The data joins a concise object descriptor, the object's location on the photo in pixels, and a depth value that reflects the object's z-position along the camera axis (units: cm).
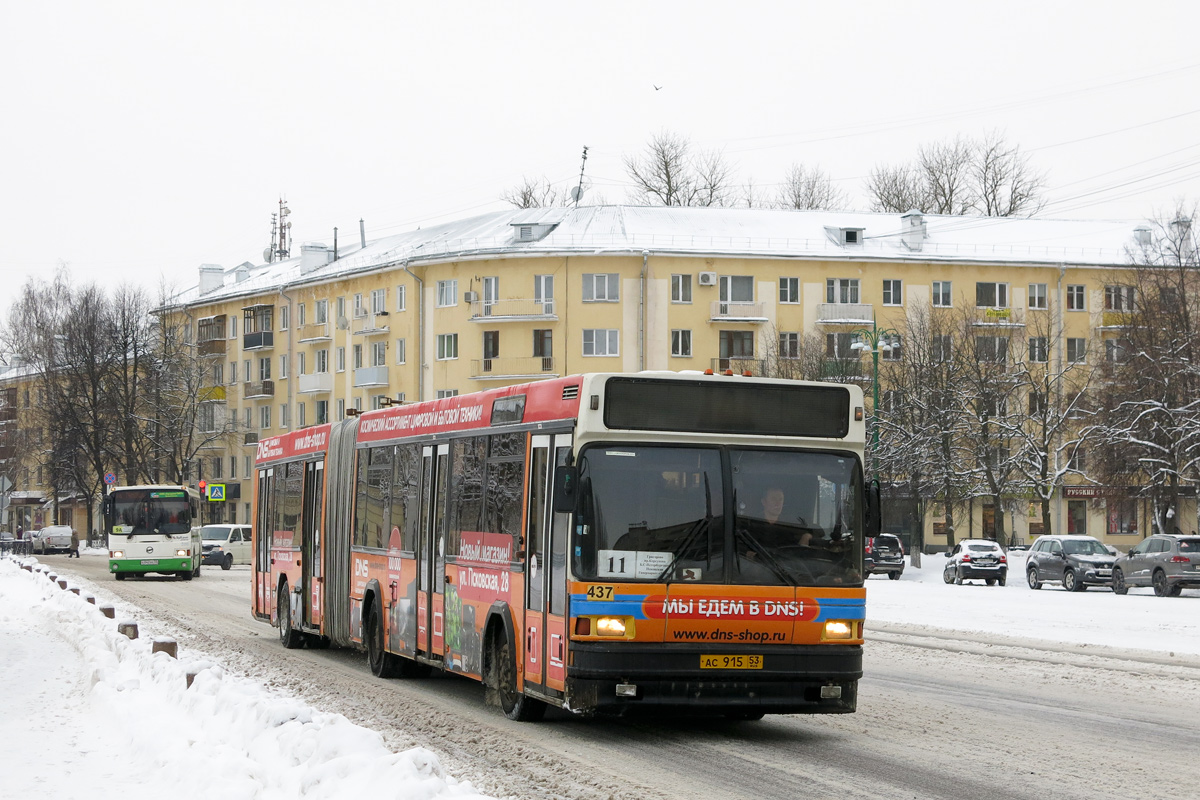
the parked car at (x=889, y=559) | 5372
